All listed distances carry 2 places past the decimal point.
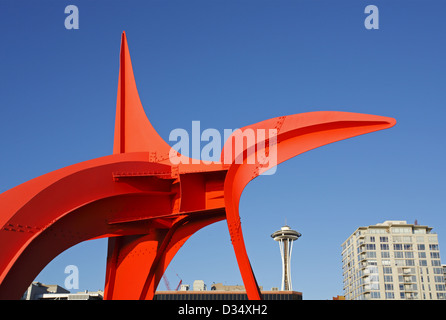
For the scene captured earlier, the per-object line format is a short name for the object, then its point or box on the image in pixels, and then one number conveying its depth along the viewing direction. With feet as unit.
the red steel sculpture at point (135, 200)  67.82
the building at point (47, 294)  336.08
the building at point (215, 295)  346.54
